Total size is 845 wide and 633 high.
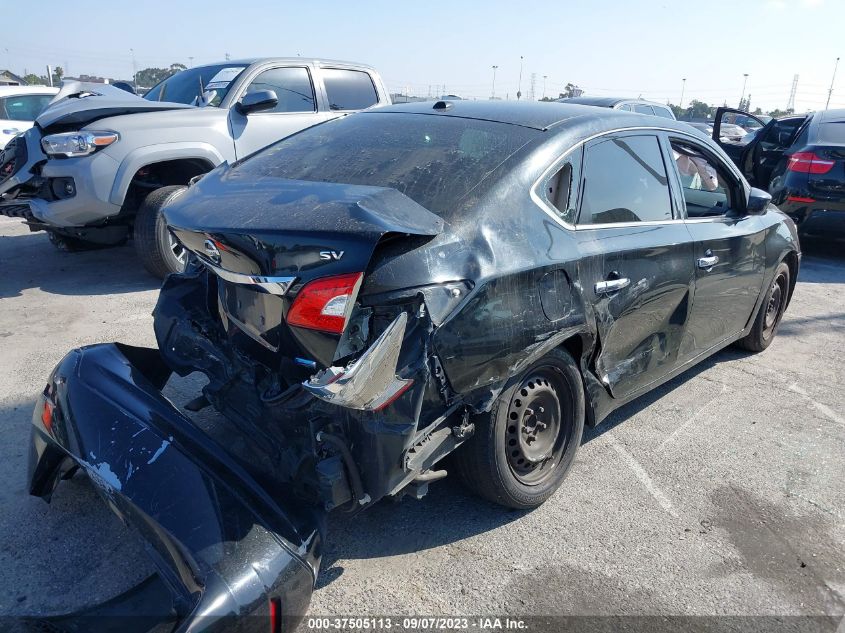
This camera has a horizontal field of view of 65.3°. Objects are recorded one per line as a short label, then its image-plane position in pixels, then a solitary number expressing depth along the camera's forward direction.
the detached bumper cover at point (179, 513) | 1.92
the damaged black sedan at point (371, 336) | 2.12
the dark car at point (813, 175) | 7.60
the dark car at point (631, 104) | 10.05
